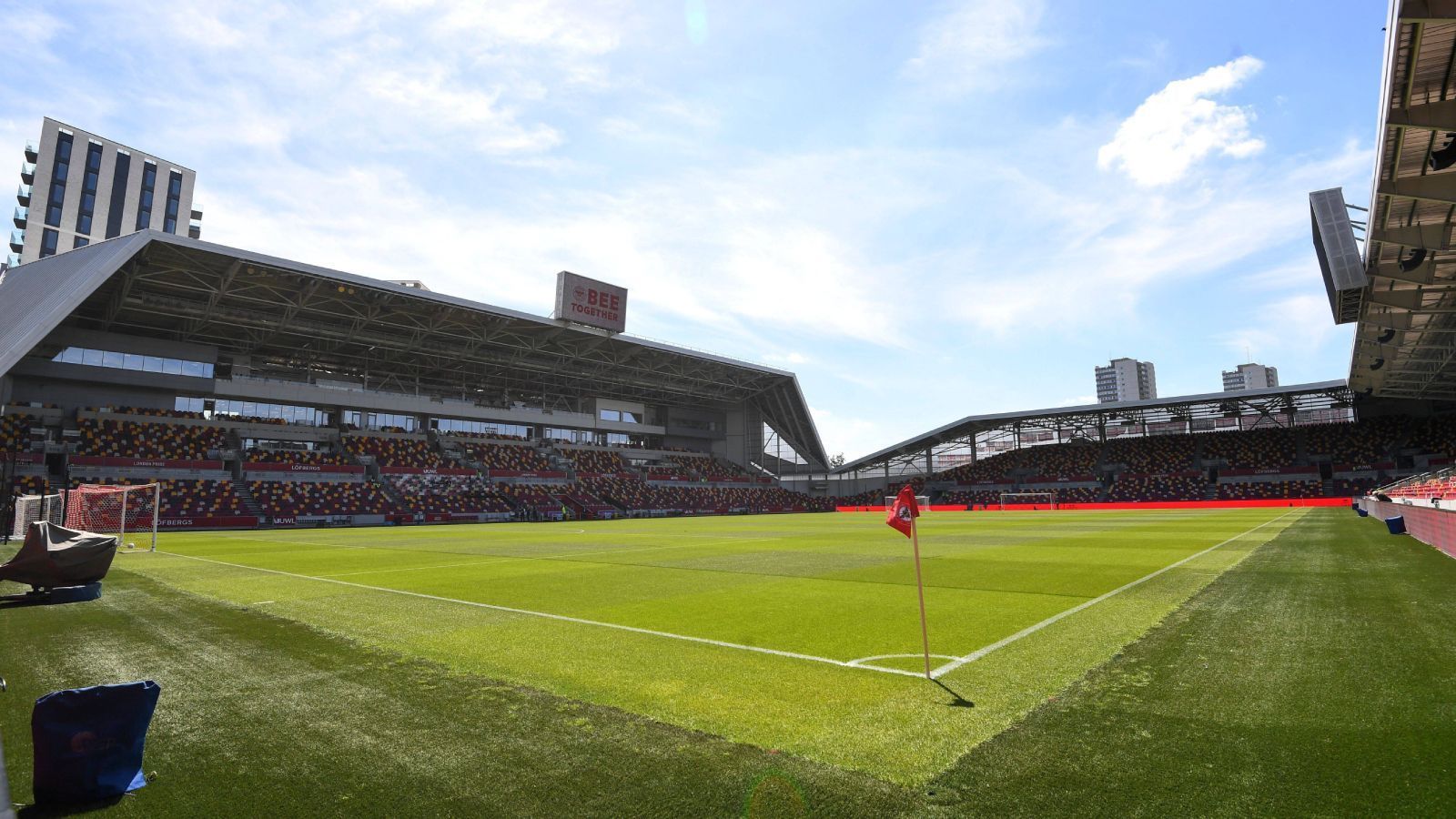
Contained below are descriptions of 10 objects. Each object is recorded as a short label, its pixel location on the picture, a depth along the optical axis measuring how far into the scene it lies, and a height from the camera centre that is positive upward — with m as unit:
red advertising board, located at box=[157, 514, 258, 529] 38.28 -2.10
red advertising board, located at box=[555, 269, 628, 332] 51.75 +14.80
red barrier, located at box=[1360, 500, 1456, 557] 14.50 -0.91
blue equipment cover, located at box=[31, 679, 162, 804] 3.66 -1.43
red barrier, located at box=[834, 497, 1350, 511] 54.69 -1.23
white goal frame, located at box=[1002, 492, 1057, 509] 66.39 -1.06
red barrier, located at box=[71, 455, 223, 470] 39.50 +1.52
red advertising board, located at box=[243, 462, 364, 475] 46.56 +1.42
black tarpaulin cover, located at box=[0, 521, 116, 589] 10.53 -1.16
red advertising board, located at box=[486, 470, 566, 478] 58.91 +1.27
